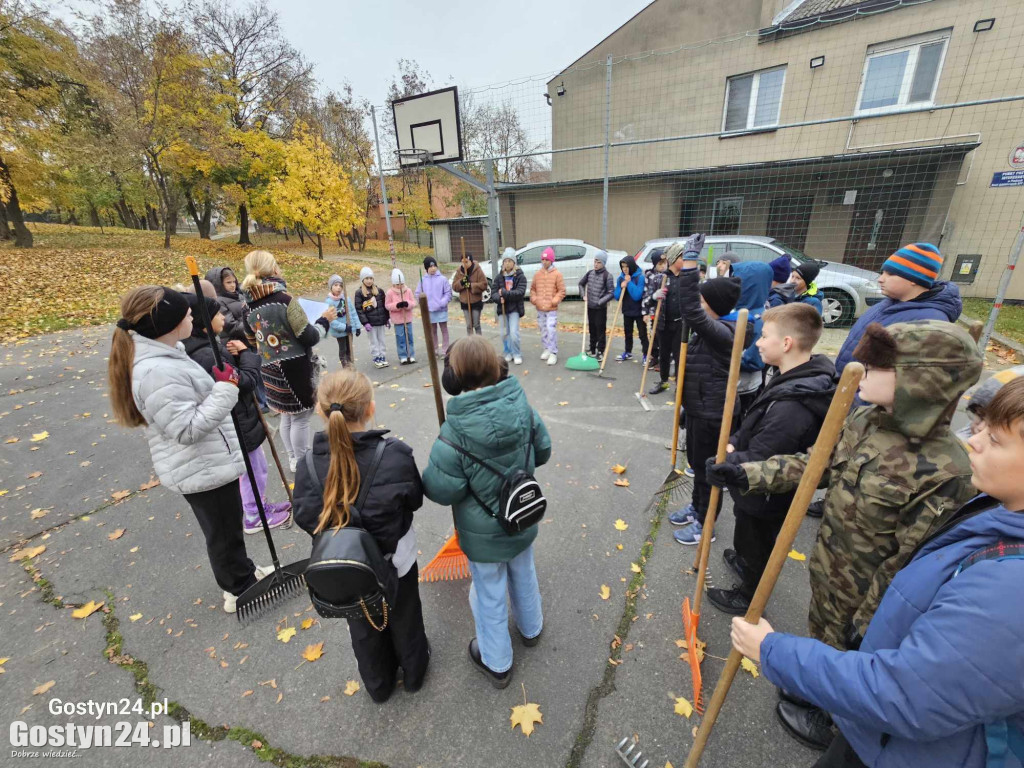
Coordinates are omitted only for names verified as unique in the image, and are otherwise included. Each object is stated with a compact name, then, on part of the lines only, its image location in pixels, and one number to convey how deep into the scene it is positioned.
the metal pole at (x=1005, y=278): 4.53
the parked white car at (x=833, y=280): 8.21
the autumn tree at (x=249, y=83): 20.19
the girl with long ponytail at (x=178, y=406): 2.22
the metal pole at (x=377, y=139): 8.98
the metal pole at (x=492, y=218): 8.27
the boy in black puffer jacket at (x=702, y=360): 2.84
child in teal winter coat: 1.84
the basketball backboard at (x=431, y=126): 9.33
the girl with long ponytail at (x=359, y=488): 1.70
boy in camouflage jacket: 1.39
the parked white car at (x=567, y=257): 11.40
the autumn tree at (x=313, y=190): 17.91
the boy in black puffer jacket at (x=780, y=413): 2.06
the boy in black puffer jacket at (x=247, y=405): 2.96
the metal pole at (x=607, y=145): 7.72
